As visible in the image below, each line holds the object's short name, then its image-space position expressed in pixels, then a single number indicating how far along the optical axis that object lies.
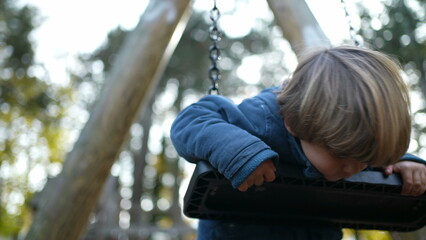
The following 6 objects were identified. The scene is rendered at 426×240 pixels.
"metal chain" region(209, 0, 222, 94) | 1.66
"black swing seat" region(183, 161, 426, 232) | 1.19
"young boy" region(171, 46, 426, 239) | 1.02
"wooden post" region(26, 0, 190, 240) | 2.35
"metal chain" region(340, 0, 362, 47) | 1.73
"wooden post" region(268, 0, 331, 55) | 2.17
